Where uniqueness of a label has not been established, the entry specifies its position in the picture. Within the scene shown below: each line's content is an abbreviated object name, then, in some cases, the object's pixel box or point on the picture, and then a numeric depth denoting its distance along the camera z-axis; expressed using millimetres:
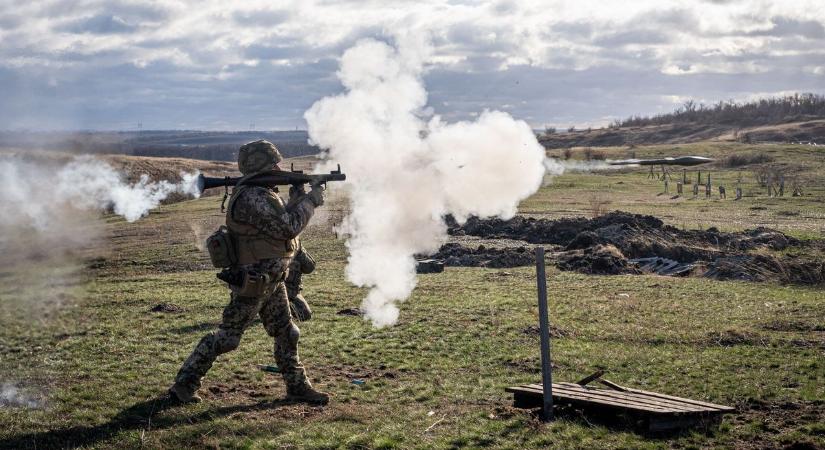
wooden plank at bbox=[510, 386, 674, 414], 9391
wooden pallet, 9320
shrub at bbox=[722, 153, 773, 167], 75150
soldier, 10422
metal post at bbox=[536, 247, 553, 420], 9867
